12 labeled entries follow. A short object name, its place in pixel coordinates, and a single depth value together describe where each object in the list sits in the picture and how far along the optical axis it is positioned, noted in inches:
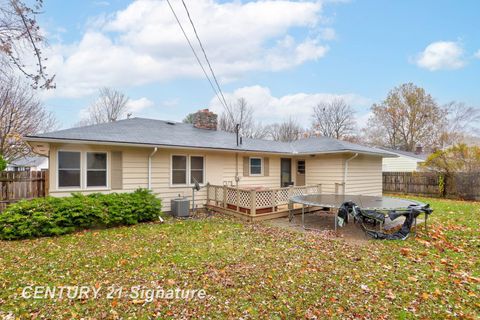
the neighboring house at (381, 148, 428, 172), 857.5
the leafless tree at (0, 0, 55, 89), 163.9
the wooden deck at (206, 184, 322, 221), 331.6
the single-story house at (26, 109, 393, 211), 295.1
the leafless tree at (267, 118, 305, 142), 1364.9
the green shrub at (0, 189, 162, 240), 231.0
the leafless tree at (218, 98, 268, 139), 1241.4
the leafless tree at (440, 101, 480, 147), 1098.1
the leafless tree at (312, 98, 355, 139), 1286.9
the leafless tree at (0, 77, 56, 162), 543.5
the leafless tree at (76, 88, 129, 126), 1120.8
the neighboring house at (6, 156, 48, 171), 1010.5
